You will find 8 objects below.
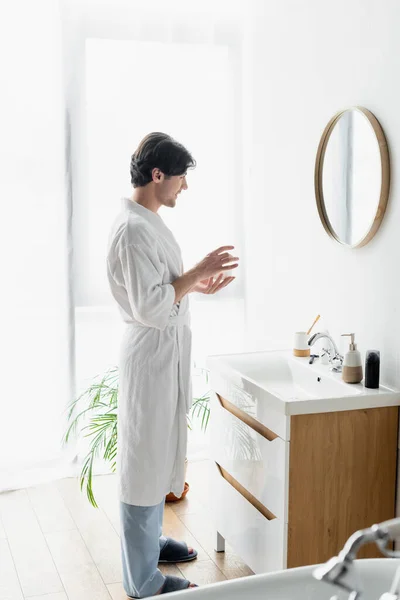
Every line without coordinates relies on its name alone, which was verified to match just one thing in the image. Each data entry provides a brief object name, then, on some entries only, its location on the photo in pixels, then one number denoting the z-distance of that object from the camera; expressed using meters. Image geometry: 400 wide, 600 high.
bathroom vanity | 2.28
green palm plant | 3.40
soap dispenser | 2.47
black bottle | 2.39
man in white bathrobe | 2.53
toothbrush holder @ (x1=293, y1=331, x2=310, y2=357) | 2.91
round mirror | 2.50
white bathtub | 1.52
